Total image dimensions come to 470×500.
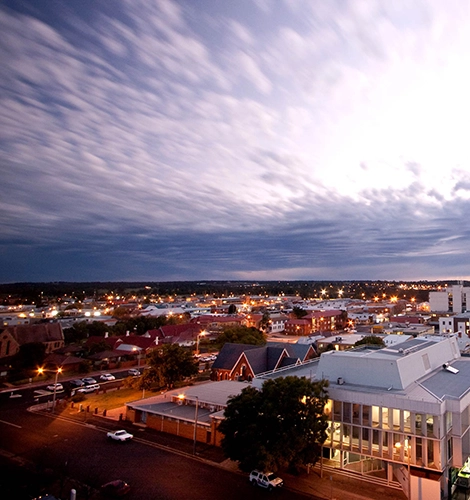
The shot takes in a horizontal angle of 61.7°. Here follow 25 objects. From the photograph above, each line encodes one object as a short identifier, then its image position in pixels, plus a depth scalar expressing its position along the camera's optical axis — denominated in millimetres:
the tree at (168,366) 48781
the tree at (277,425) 25969
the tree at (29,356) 61250
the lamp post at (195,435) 33188
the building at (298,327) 116438
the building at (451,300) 138125
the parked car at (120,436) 34844
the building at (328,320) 121806
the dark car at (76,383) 55959
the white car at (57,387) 53438
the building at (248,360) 55688
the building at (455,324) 99250
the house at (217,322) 111000
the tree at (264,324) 121062
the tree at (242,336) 68875
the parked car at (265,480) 26641
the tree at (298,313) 129712
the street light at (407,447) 26330
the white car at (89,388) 52366
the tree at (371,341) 65100
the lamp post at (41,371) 60534
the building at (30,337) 66250
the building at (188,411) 35625
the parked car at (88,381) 56775
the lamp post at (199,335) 83950
